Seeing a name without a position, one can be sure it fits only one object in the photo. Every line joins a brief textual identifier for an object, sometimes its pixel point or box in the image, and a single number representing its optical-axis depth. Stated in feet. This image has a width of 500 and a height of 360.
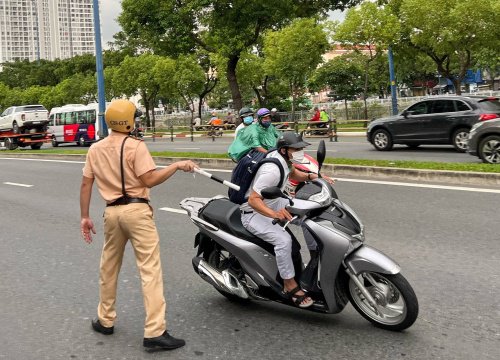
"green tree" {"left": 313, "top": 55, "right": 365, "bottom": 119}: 181.68
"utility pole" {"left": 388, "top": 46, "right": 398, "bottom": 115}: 95.96
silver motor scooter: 12.48
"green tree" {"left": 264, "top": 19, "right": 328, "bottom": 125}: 125.90
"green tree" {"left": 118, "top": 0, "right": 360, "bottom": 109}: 68.13
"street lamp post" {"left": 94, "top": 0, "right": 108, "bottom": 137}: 68.13
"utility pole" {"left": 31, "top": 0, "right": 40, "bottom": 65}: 530.88
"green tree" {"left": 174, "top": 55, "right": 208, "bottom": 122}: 165.89
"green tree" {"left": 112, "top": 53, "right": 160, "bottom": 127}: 180.96
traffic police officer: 12.29
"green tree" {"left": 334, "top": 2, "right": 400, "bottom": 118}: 98.22
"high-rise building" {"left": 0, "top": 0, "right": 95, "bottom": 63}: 536.01
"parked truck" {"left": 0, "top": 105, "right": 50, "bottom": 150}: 102.99
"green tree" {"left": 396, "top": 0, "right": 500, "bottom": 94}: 95.25
